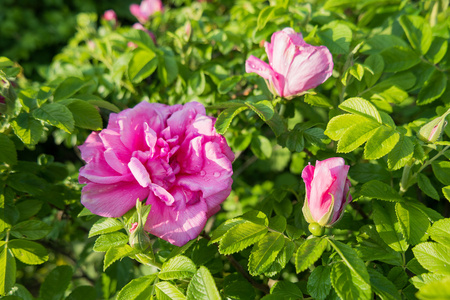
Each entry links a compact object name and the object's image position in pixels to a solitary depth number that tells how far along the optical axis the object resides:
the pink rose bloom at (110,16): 0.74
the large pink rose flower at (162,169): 0.37
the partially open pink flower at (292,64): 0.39
